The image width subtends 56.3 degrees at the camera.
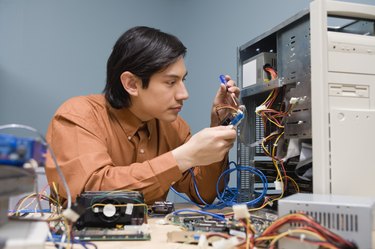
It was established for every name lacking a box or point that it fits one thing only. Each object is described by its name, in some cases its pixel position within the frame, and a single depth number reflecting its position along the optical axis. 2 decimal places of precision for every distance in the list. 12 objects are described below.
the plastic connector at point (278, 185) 1.01
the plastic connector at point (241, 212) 0.57
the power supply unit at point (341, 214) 0.55
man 0.95
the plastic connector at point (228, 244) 0.53
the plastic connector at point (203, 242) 0.58
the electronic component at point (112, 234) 0.67
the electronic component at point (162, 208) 1.03
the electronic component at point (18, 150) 0.48
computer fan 0.75
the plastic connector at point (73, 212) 0.55
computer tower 0.77
